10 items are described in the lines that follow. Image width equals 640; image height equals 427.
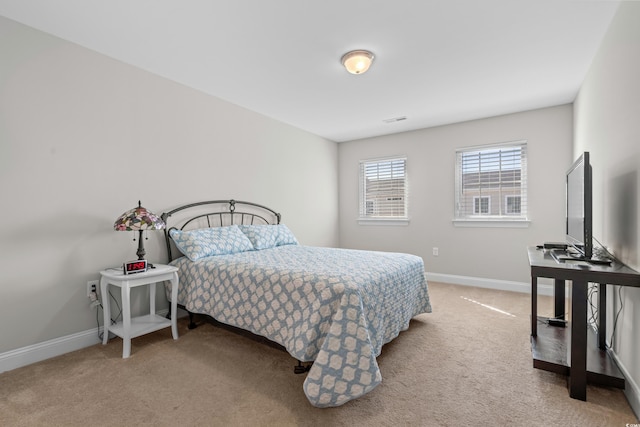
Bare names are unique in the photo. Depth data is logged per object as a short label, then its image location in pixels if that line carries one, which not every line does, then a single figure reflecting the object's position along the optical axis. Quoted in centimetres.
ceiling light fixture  248
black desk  168
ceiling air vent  420
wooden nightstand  230
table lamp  238
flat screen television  179
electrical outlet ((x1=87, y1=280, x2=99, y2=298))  249
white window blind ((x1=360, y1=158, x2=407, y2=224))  500
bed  174
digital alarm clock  240
